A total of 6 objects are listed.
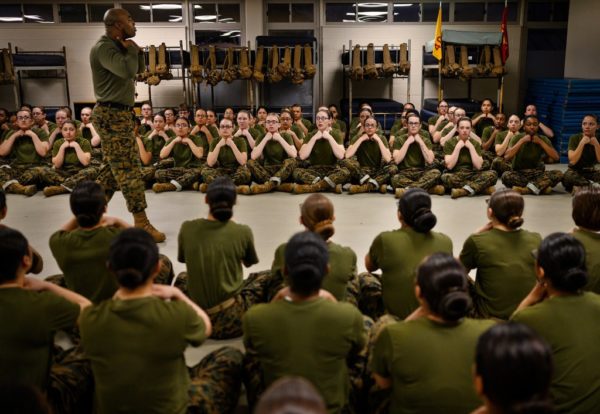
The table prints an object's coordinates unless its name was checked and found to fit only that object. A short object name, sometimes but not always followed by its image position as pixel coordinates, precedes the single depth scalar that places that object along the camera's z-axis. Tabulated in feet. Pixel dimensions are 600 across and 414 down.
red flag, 30.94
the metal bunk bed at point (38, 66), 33.96
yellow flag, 30.38
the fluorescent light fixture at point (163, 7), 39.47
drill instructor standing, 14.89
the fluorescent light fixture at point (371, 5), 40.01
